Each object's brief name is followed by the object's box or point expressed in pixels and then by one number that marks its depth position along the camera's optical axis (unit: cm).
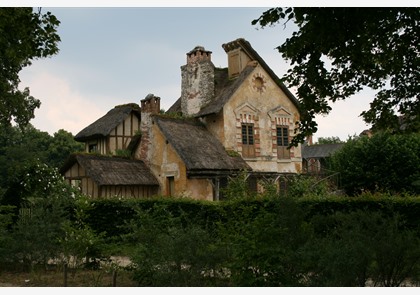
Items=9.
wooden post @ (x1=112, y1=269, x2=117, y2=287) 880
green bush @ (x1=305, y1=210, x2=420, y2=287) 676
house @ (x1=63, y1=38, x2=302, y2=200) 2420
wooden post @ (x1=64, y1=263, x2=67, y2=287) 926
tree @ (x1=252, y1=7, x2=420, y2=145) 980
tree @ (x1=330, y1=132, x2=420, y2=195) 2989
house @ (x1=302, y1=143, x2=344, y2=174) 6838
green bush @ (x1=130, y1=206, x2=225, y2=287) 796
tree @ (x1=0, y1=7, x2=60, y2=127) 1096
